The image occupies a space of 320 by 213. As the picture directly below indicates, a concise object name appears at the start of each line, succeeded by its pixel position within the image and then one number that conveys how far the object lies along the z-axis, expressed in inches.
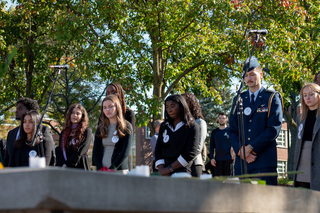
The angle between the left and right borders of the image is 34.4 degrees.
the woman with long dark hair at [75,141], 269.0
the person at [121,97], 274.8
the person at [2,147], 329.7
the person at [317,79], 251.4
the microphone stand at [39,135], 262.8
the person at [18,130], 284.7
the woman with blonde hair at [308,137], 216.4
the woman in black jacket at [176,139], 230.1
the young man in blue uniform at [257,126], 218.5
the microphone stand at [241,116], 211.3
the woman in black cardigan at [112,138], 248.7
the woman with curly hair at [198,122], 246.5
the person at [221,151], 452.1
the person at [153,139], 414.2
